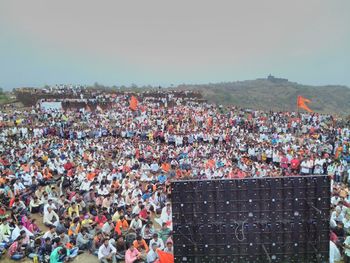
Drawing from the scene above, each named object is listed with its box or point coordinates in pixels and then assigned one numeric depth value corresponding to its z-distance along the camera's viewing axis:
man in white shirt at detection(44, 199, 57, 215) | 11.22
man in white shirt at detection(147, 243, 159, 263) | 8.53
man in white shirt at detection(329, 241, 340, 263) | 8.11
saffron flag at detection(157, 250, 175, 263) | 8.35
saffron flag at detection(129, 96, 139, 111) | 31.15
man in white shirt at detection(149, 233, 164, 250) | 8.77
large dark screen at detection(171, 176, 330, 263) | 7.47
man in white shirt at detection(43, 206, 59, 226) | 11.05
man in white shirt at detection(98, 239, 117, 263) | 8.86
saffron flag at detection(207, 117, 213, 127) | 27.88
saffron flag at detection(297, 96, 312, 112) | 29.99
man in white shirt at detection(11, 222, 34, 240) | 9.60
